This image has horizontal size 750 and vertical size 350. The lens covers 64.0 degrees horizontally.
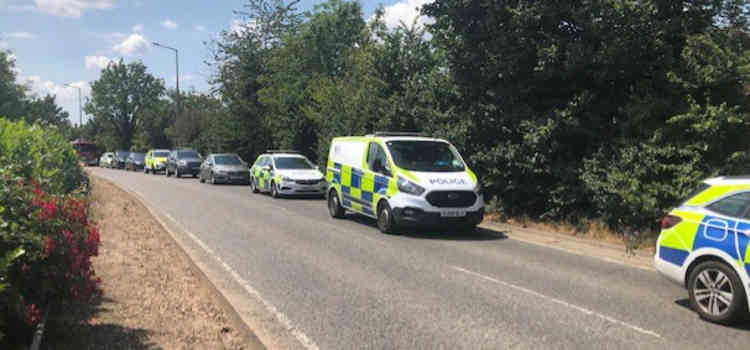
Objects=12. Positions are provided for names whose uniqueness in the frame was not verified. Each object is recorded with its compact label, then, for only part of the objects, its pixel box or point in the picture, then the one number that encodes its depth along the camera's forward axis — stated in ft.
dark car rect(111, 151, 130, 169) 179.73
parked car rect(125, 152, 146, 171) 158.51
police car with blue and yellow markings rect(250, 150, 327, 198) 65.87
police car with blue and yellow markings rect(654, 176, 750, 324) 18.31
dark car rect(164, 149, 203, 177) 111.65
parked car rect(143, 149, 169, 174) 134.00
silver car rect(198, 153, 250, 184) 90.58
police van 37.32
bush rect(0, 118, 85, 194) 22.57
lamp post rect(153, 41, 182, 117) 140.07
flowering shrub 12.86
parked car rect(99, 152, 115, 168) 195.53
